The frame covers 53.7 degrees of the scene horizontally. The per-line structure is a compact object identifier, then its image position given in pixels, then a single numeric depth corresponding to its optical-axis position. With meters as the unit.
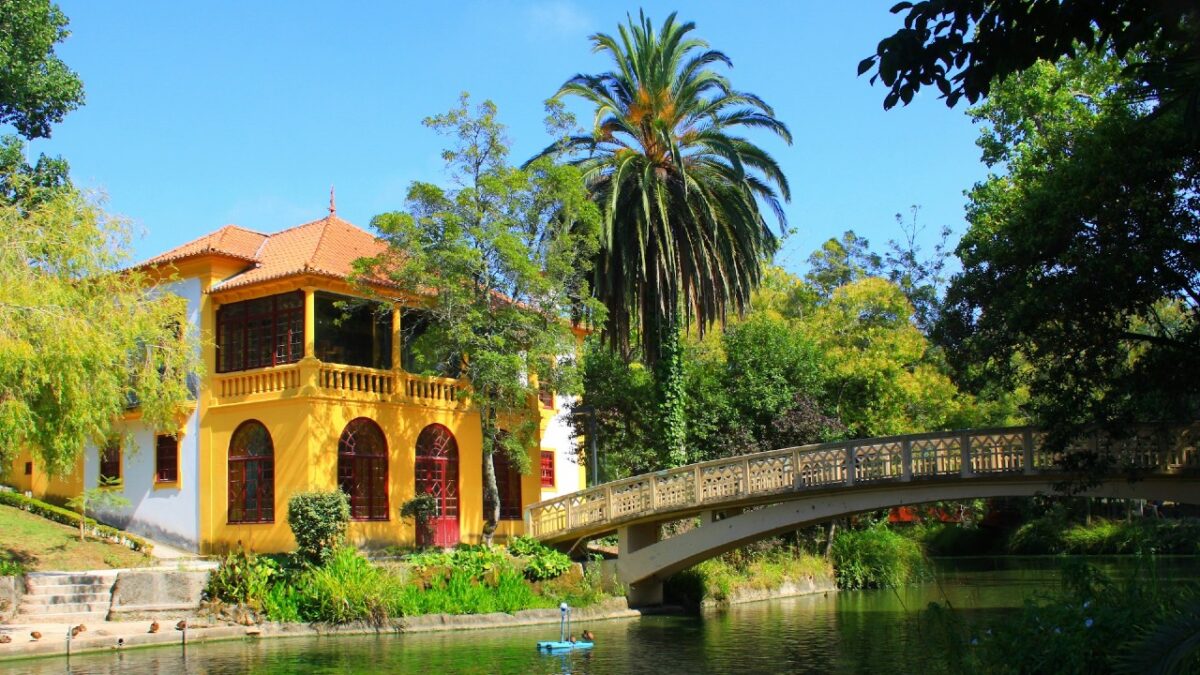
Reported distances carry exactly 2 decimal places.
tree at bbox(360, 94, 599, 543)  29.00
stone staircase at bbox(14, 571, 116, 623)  23.28
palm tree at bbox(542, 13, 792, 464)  32.69
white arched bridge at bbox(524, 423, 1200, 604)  23.70
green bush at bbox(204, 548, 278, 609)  24.84
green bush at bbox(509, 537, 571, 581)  29.09
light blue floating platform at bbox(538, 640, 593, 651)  22.36
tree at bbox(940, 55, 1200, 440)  18.30
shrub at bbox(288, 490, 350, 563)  25.66
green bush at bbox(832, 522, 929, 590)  38.47
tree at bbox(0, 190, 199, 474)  21.94
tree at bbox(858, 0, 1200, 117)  8.47
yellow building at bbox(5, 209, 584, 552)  30.55
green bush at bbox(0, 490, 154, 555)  29.55
